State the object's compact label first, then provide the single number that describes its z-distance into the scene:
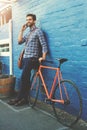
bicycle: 4.67
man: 5.66
